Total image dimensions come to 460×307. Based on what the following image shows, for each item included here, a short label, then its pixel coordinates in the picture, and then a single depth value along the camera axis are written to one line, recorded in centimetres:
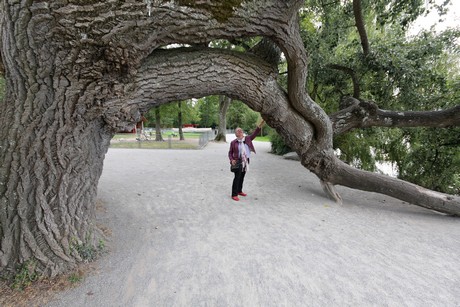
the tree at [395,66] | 516
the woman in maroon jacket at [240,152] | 508
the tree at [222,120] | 2084
